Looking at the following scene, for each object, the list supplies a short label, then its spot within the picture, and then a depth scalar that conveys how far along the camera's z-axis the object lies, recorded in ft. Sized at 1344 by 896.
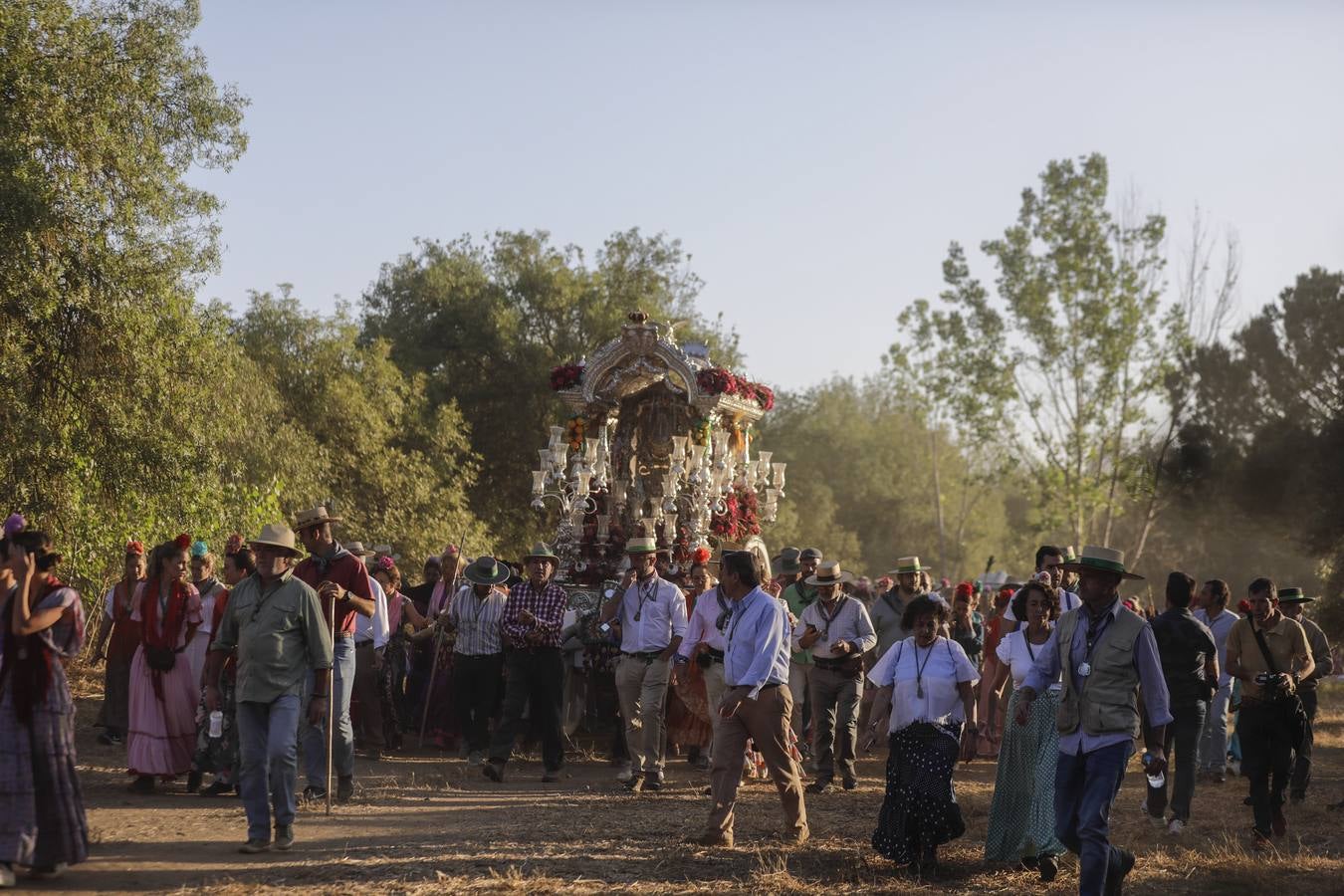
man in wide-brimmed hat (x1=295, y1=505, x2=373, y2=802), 33.91
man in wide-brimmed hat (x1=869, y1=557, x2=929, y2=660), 46.68
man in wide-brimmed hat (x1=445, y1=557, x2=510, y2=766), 45.01
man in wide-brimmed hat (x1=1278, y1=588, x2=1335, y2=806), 41.06
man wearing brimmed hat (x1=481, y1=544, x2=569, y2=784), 42.68
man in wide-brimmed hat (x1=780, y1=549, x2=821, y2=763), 45.06
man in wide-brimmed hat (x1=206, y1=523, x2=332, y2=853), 29.12
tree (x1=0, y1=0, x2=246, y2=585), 54.19
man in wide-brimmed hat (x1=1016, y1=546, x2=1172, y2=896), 25.18
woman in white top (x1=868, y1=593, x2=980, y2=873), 29.86
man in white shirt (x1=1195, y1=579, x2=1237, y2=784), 45.42
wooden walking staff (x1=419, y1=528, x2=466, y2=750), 50.44
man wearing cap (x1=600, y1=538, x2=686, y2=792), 41.34
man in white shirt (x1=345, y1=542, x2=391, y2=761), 47.73
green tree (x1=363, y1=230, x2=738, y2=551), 126.00
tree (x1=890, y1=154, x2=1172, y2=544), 115.44
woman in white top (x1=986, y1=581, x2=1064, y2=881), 29.84
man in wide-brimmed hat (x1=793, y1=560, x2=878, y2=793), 42.06
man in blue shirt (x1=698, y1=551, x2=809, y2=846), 31.50
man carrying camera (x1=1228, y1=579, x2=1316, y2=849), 35.45
